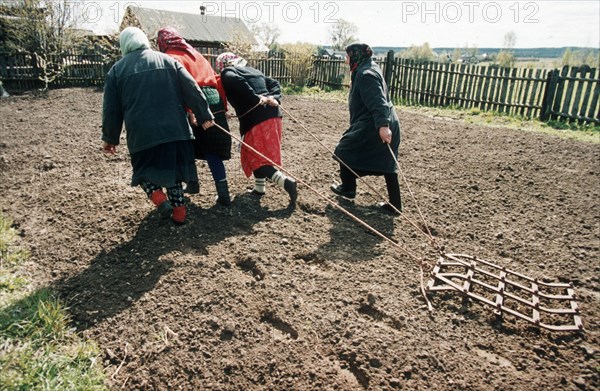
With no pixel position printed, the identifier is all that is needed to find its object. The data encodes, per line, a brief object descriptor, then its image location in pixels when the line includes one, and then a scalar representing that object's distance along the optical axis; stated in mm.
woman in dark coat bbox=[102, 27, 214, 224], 3148
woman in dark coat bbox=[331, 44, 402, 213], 3707
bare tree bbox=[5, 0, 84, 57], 12703
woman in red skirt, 3789
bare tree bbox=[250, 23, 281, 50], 28734
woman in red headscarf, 3572
